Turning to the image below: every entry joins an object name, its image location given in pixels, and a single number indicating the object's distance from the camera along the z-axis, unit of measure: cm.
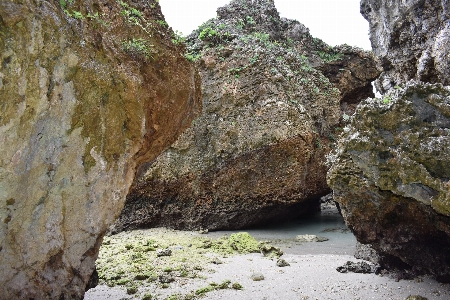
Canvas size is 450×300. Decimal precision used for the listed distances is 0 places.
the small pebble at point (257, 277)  587
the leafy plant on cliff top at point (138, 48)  477
